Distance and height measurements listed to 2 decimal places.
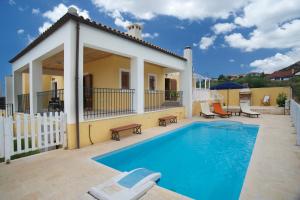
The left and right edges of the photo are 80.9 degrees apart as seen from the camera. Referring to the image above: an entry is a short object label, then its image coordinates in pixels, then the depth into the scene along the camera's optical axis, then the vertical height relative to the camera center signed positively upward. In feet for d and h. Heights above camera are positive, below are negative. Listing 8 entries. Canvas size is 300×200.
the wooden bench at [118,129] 26.12 -4.83
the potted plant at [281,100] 62.25 -1.26
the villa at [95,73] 22.00 +5.34
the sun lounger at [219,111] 51.38 -4.30
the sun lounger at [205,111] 50.51 -4.25
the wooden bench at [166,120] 37.47 -5.00
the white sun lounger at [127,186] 9.44 -5.21
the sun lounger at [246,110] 51.03 -4.11
